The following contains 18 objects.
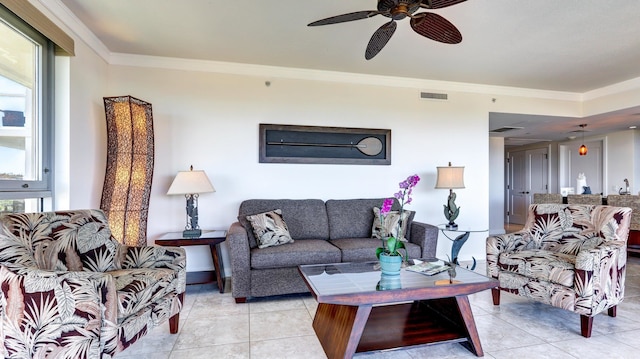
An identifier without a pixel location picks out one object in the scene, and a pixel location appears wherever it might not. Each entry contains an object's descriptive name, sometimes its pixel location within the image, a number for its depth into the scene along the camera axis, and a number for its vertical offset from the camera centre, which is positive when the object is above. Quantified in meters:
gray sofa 2.78 -0.62
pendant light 6.28 +0.57
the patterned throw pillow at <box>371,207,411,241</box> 3.25 -0.47
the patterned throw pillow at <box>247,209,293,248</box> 2.97 -0.48
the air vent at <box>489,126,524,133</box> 5.71 +0.93
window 2.21 +0.47
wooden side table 2.93 -0.59
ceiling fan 1.83 +0.99
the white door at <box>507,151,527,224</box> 8.34 -0.26
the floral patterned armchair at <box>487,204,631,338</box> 2.16 -0.61
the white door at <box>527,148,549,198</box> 7.86 +0.21
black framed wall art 3.72 +0.41
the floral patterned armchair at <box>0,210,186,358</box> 1.38 -0.56
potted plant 2.02 -0.47
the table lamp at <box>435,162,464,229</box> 3.69 -0.05
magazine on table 2.14 -0.61
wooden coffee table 1.74 -0.82
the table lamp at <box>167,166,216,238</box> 3.06 -0.09
